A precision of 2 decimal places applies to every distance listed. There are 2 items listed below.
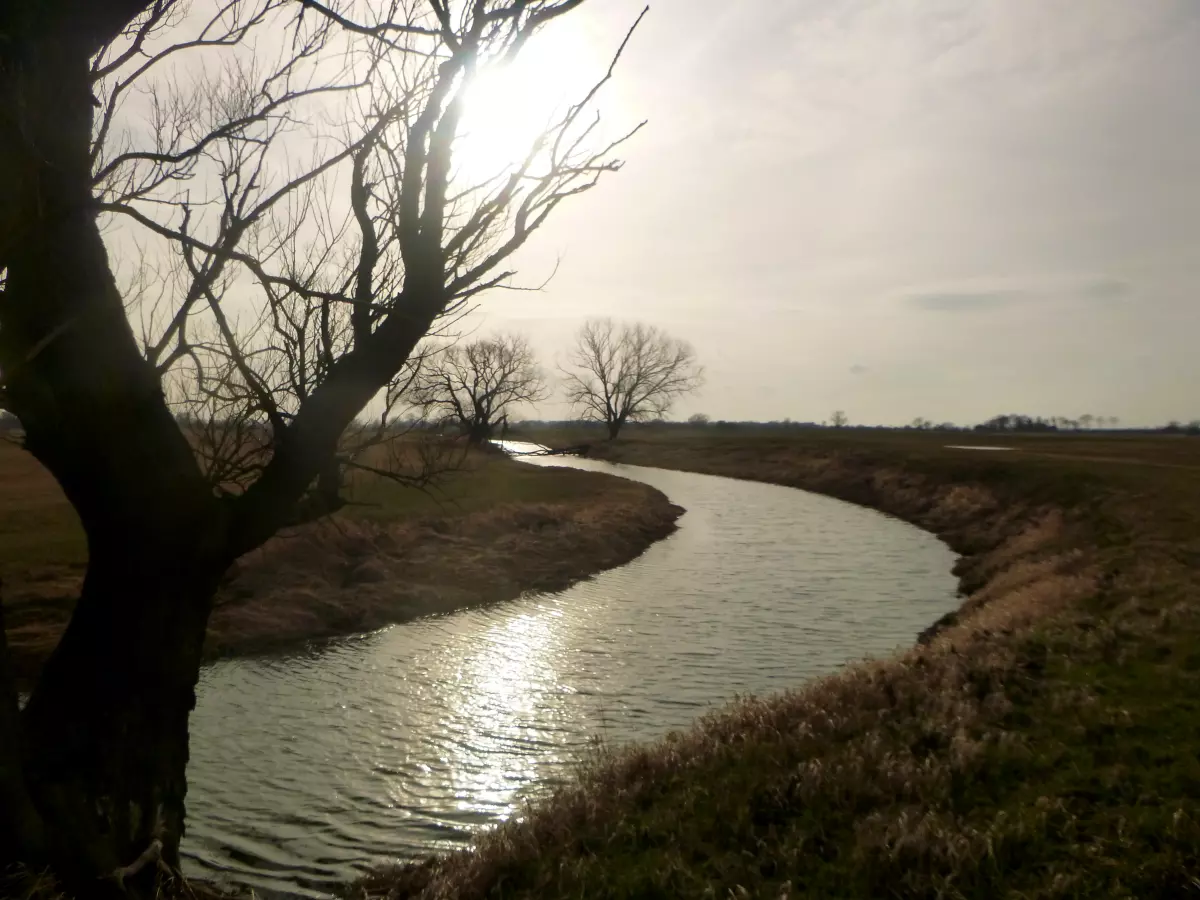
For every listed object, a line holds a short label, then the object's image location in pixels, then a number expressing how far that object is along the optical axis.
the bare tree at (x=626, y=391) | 96.50
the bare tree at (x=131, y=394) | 4.79
